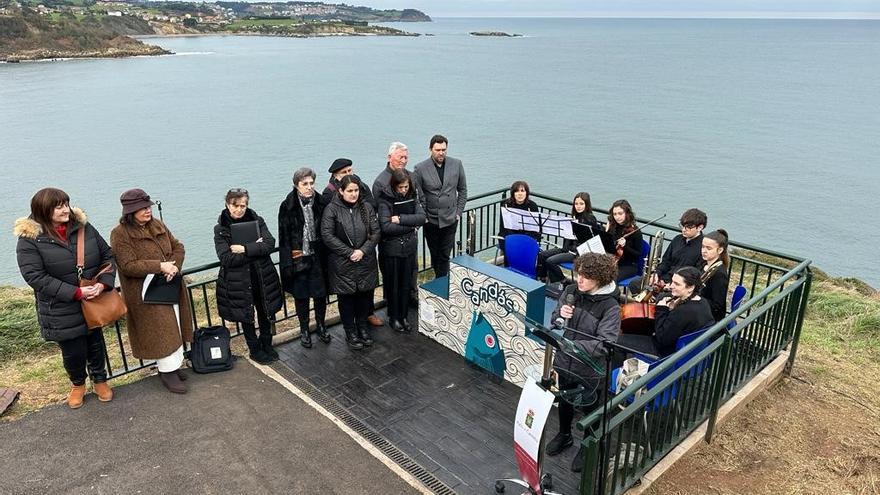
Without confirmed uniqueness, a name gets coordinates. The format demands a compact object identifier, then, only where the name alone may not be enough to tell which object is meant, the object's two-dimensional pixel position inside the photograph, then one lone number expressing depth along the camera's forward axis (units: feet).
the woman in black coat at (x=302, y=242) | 18.48
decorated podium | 16.93
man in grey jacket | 22.09
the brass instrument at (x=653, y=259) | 20.81
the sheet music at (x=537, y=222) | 22.70
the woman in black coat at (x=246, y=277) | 17.31
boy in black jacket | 18.83
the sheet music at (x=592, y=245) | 21.56
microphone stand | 11.11
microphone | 14.05
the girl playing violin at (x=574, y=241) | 22.61
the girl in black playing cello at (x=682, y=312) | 14.80
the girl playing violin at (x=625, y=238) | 21.90
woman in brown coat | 15.93
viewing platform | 13.32
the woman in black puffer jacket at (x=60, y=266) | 14.51
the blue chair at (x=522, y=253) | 22.90
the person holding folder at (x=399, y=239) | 19.62
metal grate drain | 14.24
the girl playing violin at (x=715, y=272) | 16.99
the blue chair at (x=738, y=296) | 17.47
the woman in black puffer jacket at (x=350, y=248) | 18.49
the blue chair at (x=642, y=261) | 22.35
